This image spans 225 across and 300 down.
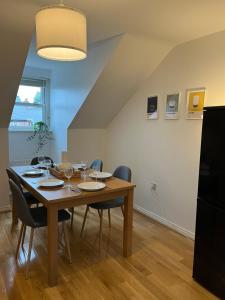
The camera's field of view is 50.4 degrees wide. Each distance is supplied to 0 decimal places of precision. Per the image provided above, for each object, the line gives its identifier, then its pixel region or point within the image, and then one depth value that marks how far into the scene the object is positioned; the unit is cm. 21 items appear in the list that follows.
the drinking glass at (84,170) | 278
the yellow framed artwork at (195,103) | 274
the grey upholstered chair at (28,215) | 215
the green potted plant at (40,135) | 467
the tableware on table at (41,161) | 322
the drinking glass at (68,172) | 257
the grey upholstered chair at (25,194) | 258
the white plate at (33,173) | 279
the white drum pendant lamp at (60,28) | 158
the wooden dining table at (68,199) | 204
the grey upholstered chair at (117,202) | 273
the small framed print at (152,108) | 336
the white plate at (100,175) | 269
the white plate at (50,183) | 234
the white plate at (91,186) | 227
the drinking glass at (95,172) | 270
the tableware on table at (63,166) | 277
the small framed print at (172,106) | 304
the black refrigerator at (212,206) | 190
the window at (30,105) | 459
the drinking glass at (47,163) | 318
